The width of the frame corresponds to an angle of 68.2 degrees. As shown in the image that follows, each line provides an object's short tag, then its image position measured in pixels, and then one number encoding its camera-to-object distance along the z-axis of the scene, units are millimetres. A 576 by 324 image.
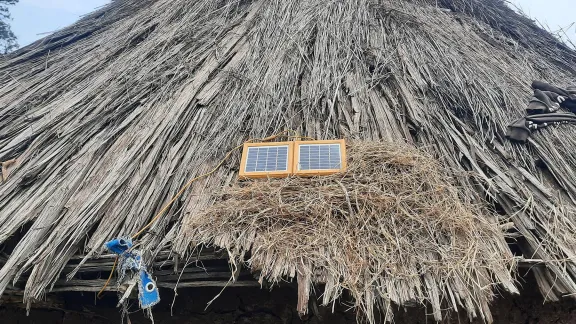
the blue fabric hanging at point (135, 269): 1756
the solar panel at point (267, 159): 2186
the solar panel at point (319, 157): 2141
